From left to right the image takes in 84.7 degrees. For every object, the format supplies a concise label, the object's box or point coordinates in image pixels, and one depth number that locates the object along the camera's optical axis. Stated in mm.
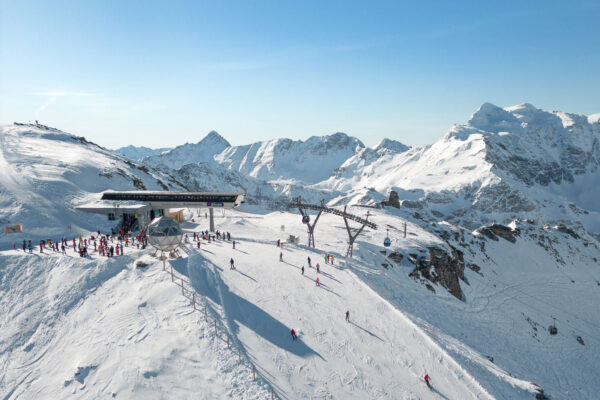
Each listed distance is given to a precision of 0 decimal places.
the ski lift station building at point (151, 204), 58500
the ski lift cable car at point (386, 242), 56906
